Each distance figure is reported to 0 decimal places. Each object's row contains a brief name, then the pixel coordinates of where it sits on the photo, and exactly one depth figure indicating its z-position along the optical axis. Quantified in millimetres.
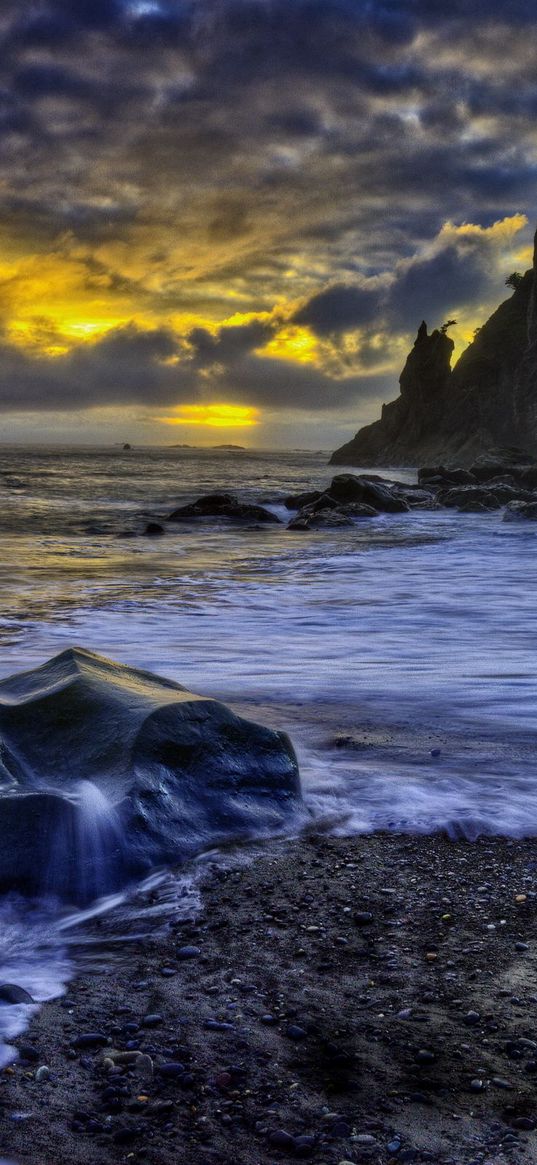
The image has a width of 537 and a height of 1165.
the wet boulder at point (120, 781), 2916
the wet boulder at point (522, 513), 21781
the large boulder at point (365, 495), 24188
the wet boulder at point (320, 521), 20141
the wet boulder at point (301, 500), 25453
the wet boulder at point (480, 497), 25422
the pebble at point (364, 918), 2615
